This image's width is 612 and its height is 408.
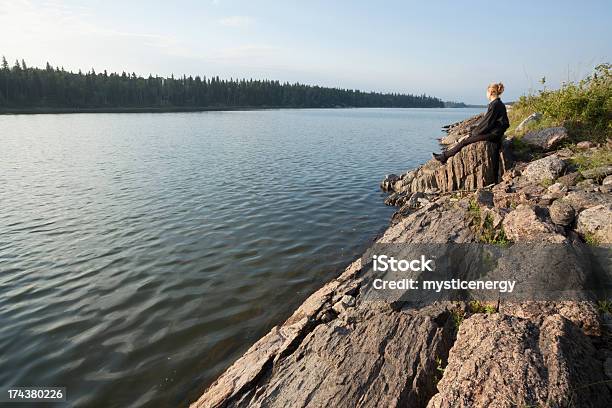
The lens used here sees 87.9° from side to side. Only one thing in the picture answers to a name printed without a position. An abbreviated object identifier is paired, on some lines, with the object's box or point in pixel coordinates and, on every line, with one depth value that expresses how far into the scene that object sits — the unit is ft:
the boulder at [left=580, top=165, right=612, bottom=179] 26.84
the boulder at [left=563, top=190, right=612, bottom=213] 22.12
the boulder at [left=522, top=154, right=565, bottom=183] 31.09
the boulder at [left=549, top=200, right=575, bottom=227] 21.65
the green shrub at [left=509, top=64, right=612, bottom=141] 41.55
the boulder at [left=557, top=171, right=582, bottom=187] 27.55
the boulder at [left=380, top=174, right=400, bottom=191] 59.21
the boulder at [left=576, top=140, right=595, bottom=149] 37.03
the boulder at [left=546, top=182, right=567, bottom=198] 25.58
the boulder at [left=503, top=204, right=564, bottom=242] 19.80
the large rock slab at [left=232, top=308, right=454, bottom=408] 12.86
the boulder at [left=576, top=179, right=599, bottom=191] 24.76
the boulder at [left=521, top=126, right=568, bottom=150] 41.37
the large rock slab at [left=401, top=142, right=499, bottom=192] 40.91
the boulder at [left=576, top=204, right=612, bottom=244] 19.03
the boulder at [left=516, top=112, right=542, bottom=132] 51.78
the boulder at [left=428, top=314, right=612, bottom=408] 10.39
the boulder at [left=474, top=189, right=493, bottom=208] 28.41
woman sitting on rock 38.60
